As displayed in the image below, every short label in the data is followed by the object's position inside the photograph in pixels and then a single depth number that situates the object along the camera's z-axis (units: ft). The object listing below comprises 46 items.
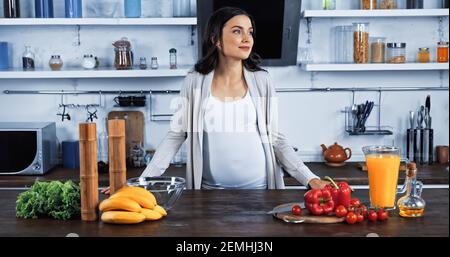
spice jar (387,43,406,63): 14.84
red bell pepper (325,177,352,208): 7.20
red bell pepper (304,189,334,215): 7.18
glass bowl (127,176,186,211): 7.54
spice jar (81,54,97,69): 14.73
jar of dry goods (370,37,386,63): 14.88
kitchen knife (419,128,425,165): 15.10
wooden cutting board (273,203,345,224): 7.02
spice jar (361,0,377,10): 14.88
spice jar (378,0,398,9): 14.90
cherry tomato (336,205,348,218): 7.05
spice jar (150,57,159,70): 14.83
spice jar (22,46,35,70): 14.92
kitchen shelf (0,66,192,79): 14.39
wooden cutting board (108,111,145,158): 15.46
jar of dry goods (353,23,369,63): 14.79
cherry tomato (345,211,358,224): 6.95
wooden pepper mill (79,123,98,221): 7.19
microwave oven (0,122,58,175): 14.01
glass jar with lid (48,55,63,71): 14.82
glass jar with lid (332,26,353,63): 15.16
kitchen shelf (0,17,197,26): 14.43
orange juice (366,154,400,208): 7.45
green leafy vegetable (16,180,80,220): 7.28
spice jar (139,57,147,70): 14.80
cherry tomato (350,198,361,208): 7.23
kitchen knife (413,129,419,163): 15.14
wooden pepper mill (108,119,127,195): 7.41
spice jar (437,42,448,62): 15.02
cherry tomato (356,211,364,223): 7.01
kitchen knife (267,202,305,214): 7.36
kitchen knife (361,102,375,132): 15.23
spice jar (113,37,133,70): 14.74
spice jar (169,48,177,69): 14.89
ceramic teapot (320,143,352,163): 14.74
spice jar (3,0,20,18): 14.73
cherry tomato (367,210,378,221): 7.05
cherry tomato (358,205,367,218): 7.12
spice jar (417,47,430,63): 15.14
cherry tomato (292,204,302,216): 7.19
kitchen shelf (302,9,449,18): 14.55
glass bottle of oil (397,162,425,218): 7.19
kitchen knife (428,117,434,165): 15.07
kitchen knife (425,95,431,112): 15.15
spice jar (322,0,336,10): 14.87
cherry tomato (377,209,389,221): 7.05
